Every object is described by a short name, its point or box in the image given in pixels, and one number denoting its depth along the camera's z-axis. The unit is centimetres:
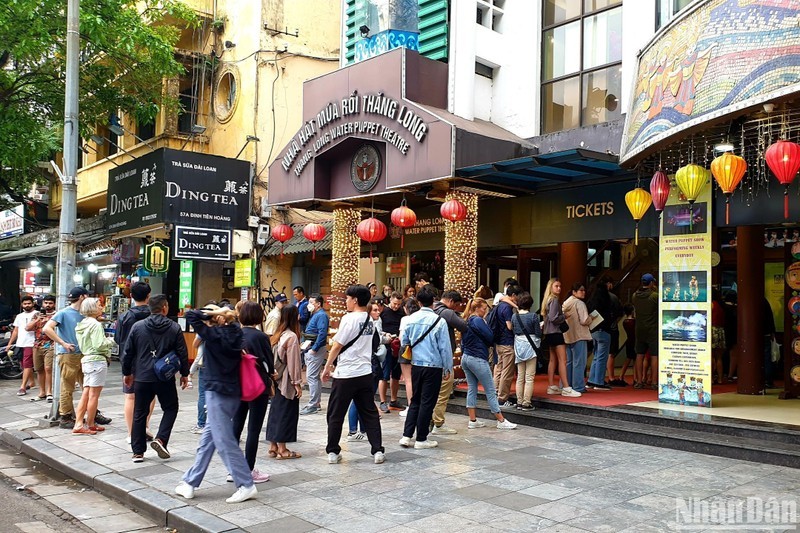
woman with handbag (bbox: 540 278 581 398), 1061
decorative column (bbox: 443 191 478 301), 1212
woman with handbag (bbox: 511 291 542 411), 959
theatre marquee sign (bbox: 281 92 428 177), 1192
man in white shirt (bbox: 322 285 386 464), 735
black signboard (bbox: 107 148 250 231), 1593
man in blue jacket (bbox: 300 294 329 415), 1020
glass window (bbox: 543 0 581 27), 1207
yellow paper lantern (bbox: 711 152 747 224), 751
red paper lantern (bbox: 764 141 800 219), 705
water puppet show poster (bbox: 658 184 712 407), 941
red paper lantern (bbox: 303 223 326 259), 1429
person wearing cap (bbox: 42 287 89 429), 961
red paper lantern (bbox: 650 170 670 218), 907
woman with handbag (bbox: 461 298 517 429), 891
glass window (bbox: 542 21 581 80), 1199
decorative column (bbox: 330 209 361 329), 1432
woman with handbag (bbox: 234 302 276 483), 670
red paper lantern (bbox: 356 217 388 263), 1262
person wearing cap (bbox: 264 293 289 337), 911
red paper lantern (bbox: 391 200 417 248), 1184
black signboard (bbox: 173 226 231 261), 1567
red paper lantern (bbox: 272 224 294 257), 1519
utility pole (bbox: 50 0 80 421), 1016
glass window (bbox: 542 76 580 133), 1191
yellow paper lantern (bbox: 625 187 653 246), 950
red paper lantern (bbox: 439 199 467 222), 1136
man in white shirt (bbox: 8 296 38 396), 1290
